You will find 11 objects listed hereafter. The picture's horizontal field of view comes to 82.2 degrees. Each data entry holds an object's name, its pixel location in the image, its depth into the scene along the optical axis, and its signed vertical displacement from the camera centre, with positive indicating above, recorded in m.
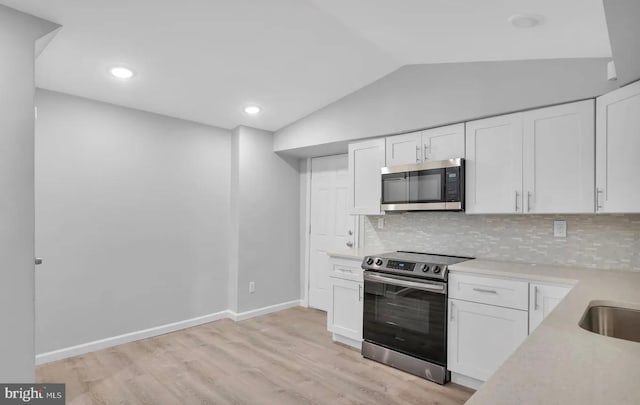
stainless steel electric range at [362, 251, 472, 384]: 2.74 -0.89
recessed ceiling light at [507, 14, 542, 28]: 1.99 +1.01
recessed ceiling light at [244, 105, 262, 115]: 3.87 +0.98
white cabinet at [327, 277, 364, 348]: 3.34 -1.03
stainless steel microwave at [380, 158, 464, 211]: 2.94 +0.13
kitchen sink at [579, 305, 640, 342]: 1.55 -0.51
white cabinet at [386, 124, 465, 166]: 3.04 +0.49
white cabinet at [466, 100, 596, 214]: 2.43 +0.29
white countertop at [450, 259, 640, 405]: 0.74 -0.40
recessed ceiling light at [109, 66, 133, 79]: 2.92 +1.04
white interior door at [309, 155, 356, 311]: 4.55 -0.23
